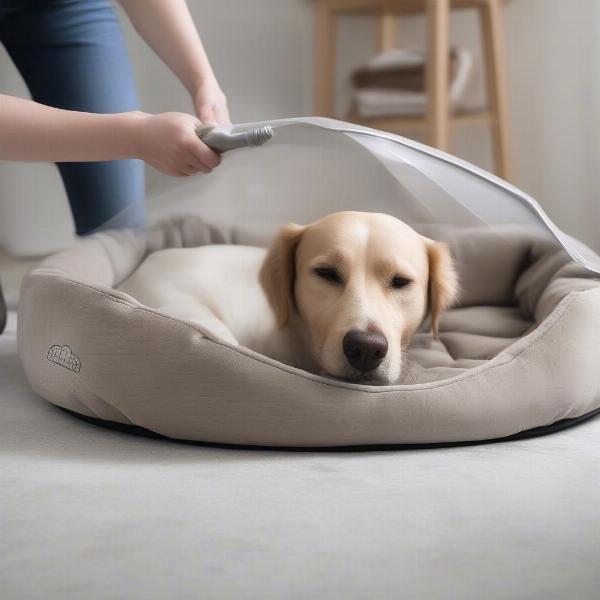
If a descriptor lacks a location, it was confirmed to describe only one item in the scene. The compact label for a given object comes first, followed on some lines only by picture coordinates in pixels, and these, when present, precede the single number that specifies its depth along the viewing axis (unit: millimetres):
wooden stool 2869
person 1295
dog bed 1160
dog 1208
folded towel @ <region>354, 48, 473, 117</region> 3055
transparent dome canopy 1264
